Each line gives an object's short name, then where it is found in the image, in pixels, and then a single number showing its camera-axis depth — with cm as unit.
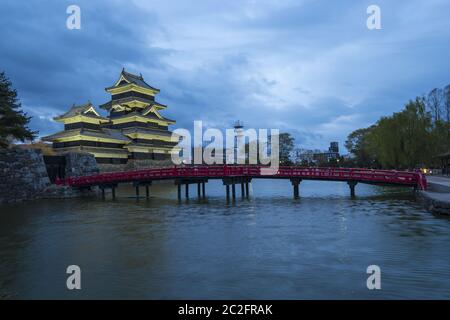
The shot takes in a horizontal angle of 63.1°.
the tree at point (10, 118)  3023
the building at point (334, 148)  14325
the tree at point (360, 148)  7056
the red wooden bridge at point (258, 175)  2747
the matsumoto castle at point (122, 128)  5494
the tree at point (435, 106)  5069
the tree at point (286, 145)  10056
